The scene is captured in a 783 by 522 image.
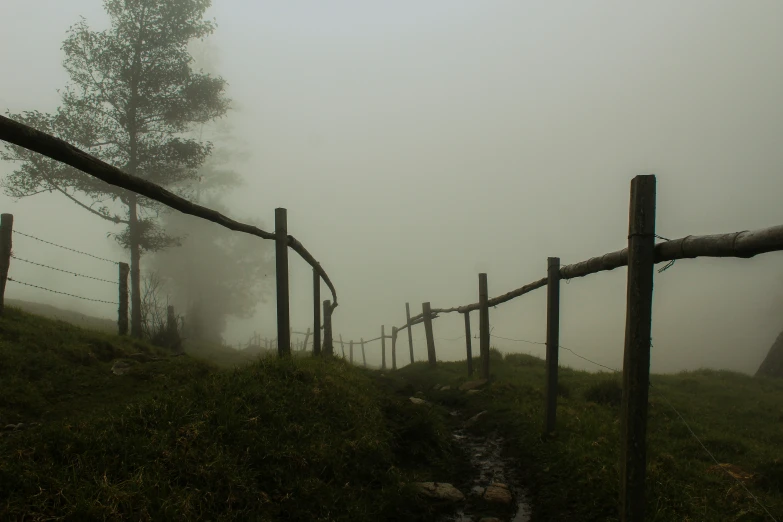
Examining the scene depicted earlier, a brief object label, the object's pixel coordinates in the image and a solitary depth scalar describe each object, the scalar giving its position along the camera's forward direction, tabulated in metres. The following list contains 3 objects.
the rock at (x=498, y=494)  4.54
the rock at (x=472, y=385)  9.57
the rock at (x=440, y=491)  4.53
